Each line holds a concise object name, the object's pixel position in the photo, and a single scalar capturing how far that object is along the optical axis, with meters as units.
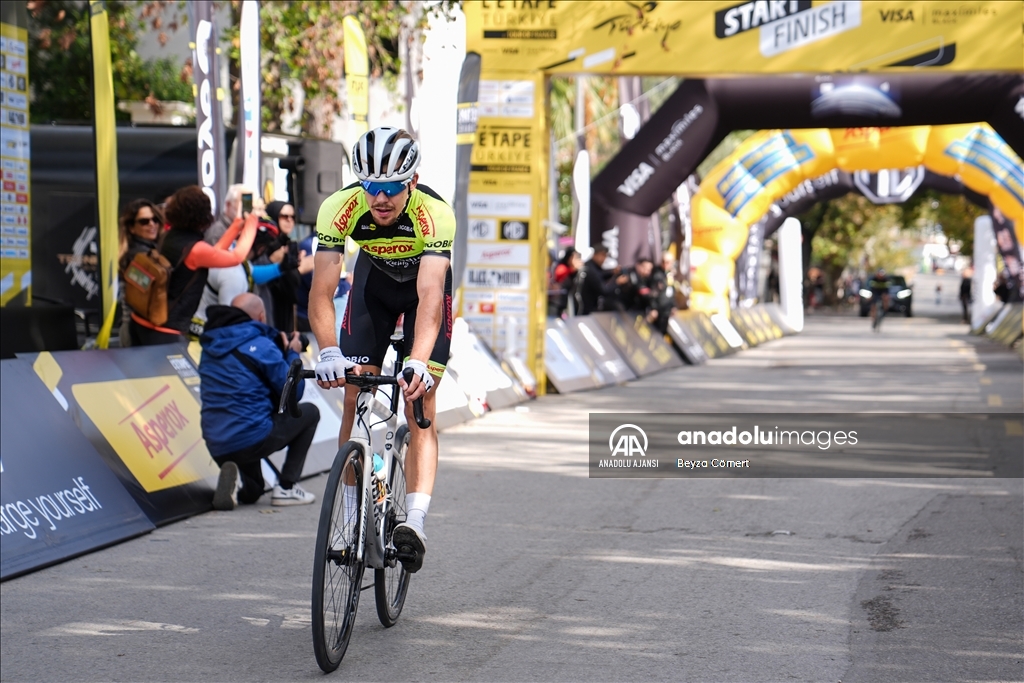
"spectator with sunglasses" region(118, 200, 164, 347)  10.38
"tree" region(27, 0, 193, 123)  25.38
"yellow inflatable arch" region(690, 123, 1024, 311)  27.44
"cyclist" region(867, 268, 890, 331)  39.59
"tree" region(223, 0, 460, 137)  19.94
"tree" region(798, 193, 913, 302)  62.03
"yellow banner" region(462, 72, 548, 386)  16.95
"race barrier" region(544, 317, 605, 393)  17.45
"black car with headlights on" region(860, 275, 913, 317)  57.22
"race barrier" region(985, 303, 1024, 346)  30.60
